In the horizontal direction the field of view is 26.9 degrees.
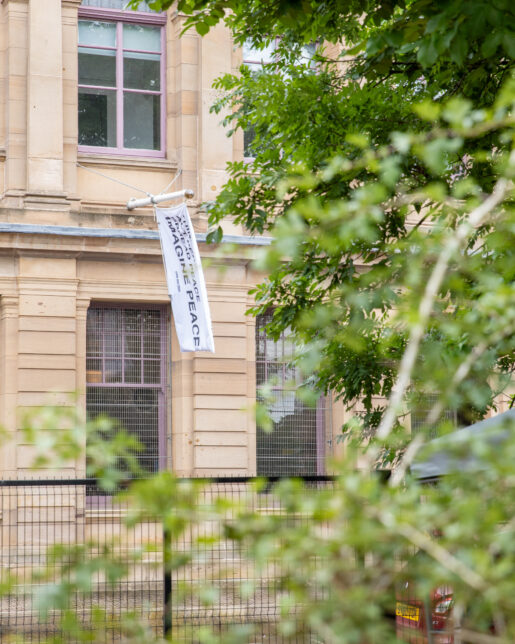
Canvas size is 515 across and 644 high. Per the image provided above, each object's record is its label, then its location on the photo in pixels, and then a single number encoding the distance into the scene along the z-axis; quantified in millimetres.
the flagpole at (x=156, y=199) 17312
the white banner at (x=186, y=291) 16516
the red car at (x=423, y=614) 9722
